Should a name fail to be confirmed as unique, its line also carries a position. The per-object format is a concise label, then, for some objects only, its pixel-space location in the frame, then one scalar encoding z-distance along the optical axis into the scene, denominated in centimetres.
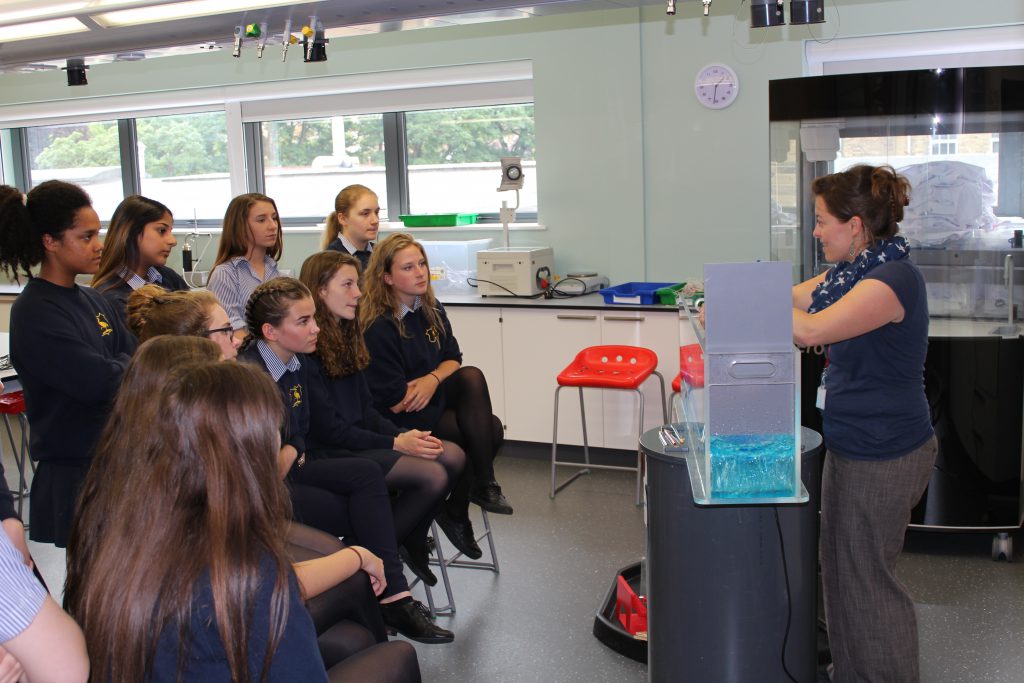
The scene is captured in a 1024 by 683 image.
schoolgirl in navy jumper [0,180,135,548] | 254
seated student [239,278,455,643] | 281
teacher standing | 232
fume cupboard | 362
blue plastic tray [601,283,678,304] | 466
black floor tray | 296
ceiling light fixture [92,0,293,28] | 351
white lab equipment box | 501
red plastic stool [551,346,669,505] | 426
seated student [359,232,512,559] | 347
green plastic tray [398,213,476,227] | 569
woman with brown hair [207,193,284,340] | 370
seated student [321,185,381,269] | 412
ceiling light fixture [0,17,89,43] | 378
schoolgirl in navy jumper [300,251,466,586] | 306
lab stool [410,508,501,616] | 336
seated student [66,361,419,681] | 128
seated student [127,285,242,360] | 241
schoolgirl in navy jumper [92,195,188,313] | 322
